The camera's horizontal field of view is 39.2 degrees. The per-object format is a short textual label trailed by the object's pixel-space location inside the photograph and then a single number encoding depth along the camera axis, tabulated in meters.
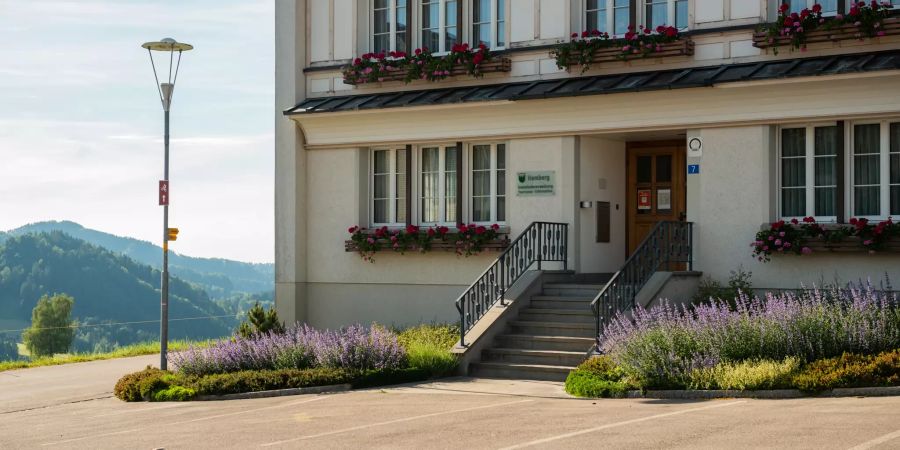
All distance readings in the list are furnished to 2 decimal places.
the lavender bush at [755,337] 16.30
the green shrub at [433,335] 21.44
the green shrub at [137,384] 19.23
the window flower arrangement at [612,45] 21.78
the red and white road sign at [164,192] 21.62
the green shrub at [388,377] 18.89
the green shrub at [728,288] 20.72
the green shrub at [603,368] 17.09
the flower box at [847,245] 19.67
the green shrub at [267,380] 18.69
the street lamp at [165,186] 21.31
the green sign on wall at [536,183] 23.33
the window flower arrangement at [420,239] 23.78
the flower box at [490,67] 23.72
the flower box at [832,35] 19.61
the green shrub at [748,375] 15.44
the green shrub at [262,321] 23.75
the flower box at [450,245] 23.64
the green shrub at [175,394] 18.69
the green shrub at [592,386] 16.50
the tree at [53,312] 114.50
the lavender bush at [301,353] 19.39
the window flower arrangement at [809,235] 19.69
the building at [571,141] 20.55
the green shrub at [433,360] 19.72
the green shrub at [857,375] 14.96
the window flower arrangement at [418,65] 23.94
